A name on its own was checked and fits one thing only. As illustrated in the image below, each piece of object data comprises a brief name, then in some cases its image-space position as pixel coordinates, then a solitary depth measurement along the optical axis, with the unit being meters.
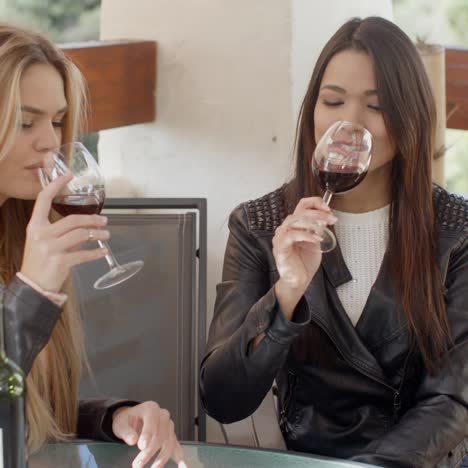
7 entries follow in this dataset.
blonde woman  2.41
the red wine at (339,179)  3.17
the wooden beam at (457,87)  5.40
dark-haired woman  3.48
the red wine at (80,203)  2.82
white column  4.71
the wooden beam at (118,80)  4.72
